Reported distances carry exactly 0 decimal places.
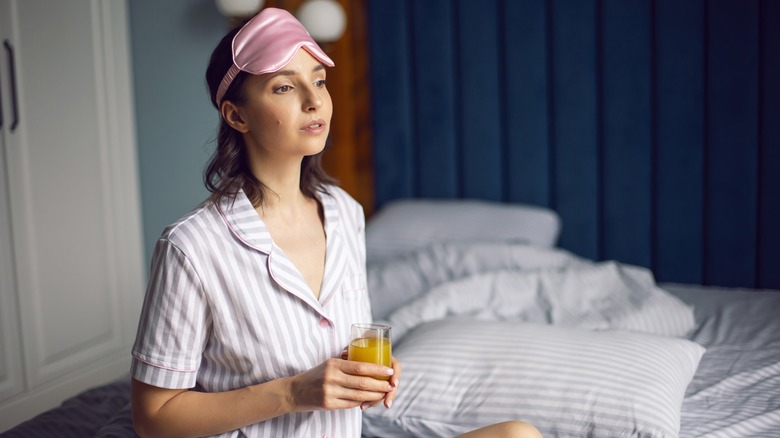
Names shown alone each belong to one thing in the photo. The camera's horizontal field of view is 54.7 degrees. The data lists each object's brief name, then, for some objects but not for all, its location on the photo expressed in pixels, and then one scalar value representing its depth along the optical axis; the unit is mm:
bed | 1472
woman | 1150
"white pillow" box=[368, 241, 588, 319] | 2336
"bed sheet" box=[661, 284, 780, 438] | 1524
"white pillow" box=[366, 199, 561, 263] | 2729
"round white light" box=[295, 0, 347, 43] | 2832
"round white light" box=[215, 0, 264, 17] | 2934
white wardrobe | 2709
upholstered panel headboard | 2492
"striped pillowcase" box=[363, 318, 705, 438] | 1428
